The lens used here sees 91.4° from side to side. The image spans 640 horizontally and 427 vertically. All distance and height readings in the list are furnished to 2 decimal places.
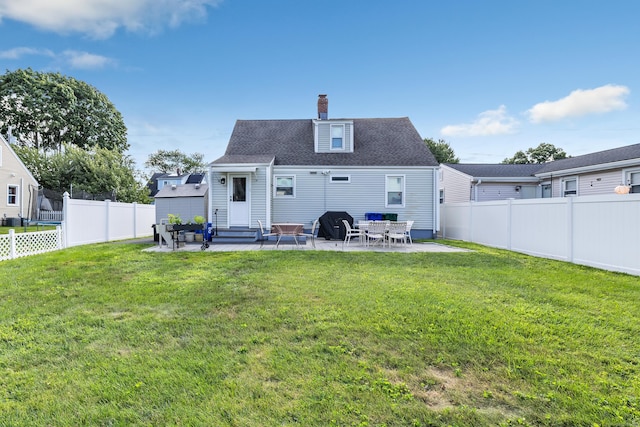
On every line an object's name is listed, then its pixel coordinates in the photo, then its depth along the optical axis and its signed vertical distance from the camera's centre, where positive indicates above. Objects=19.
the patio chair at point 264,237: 12.12 -1.20
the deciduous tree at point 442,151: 42.57 +8.18
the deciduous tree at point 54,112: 31.12 +10.03
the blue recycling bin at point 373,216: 13.89 -0.33
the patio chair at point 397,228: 10.83 -0.69
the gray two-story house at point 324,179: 13.27 +1.33
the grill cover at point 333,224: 13.46 -0.69
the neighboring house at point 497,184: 19.52 +1.60
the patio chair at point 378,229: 10.78 -0.71
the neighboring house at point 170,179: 34.50 +3.40
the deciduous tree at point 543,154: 45.69 +8.26
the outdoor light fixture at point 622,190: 12.39 +0.79
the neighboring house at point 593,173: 13.39 +1.79
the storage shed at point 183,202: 15.13 +0.28
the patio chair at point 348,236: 11.81 -1.10
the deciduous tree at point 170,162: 51.16 +7.54
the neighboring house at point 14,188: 19.77 +1.28
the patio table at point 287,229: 10.55 -0.71
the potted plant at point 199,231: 11.51 -0.92
